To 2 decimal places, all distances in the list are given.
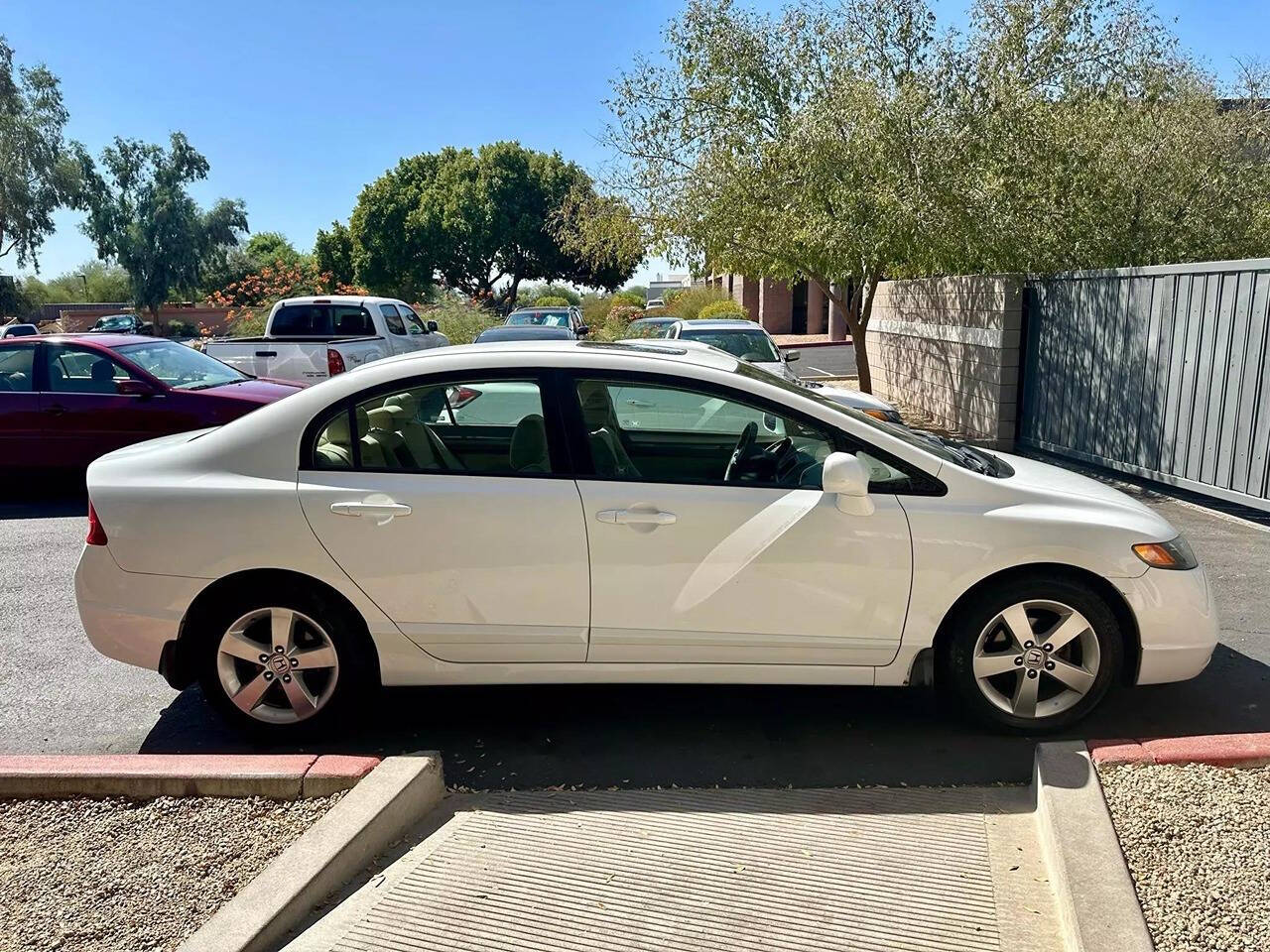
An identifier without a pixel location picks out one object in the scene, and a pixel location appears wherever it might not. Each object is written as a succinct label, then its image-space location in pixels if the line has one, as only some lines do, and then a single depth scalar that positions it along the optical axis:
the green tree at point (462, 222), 54.75
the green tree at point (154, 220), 55.84
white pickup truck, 13.03
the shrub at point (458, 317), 26.12
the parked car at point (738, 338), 12.42
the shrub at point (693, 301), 35.41
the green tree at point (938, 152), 12.25
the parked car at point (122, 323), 45.47
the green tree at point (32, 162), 38.81
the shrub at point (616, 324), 27.98
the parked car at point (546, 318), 21.85
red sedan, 9.31
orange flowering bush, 28.42
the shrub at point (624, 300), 45.15
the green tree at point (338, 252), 57.75
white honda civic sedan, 4.05
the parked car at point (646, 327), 23.11
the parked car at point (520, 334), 15.34
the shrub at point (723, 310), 30.80
